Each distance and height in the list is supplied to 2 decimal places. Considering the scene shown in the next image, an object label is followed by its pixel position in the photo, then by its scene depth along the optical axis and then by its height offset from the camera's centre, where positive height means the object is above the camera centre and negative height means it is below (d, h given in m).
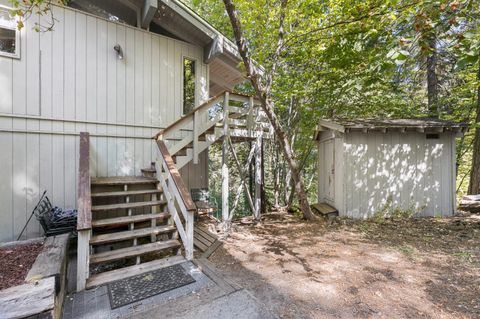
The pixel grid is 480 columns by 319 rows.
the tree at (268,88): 4.26 +1.48
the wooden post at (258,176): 6.38 -0.41
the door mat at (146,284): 2.69 -1.46
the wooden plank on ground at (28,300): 1.87 -1.11
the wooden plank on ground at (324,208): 6.49 -1.32
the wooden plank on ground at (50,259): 2.48 -1.11
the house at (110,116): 3.93 +0.92
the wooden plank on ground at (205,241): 4.20 -1.45
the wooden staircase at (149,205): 3.11 -0.69
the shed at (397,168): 6.31 -0.20
